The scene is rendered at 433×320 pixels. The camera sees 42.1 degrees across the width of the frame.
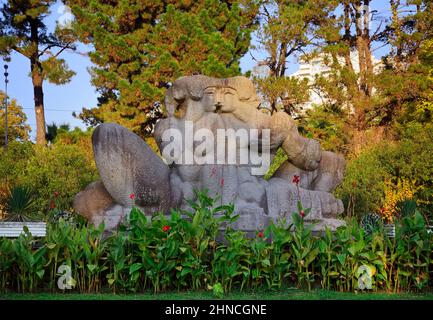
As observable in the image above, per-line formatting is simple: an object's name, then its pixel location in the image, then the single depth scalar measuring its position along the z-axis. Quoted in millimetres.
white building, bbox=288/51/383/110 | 20016
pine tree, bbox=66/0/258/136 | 18344
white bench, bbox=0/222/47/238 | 7287
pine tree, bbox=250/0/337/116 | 18875
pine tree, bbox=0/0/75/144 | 21312
